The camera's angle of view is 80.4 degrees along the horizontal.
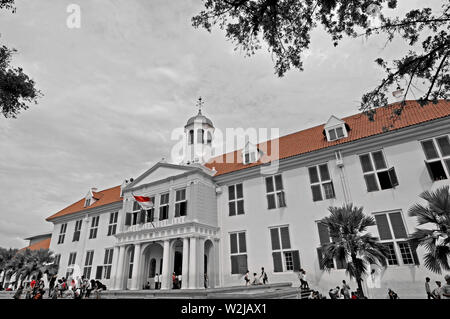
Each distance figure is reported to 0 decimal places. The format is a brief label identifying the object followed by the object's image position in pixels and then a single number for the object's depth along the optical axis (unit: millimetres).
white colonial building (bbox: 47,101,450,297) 15703
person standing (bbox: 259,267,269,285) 18261
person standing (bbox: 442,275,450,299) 7975
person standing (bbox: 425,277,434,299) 12153
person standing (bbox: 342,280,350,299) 14011
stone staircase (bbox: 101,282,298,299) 13173
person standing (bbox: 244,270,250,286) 18564
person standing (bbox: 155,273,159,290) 21169
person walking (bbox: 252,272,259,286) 18422
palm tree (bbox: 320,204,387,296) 11883
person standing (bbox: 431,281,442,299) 9669
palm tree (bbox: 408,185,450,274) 9633
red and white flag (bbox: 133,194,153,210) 22516
